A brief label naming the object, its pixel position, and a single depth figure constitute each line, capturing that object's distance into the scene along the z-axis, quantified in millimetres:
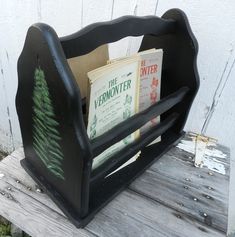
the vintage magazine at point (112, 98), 464
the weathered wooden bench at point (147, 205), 500
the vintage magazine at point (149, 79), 581
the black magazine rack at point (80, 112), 398
